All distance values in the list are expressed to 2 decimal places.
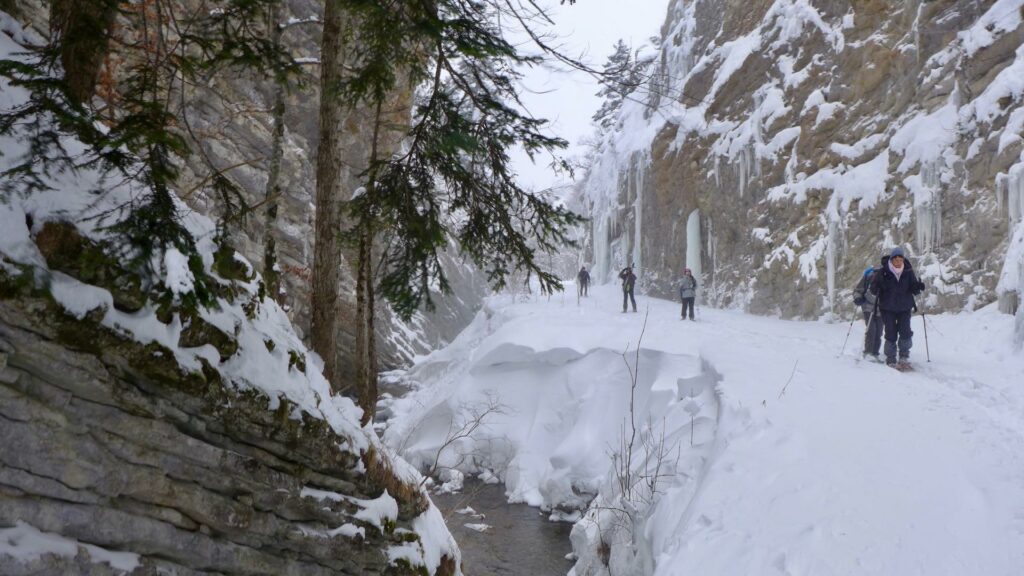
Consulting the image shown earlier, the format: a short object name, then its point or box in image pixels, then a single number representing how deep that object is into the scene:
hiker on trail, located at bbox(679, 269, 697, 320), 16.23
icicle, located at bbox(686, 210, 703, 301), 23.98
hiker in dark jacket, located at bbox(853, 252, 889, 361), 8.98
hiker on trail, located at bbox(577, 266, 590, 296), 24.96
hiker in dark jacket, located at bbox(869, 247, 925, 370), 8.34
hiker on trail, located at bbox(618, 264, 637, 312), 18.05
